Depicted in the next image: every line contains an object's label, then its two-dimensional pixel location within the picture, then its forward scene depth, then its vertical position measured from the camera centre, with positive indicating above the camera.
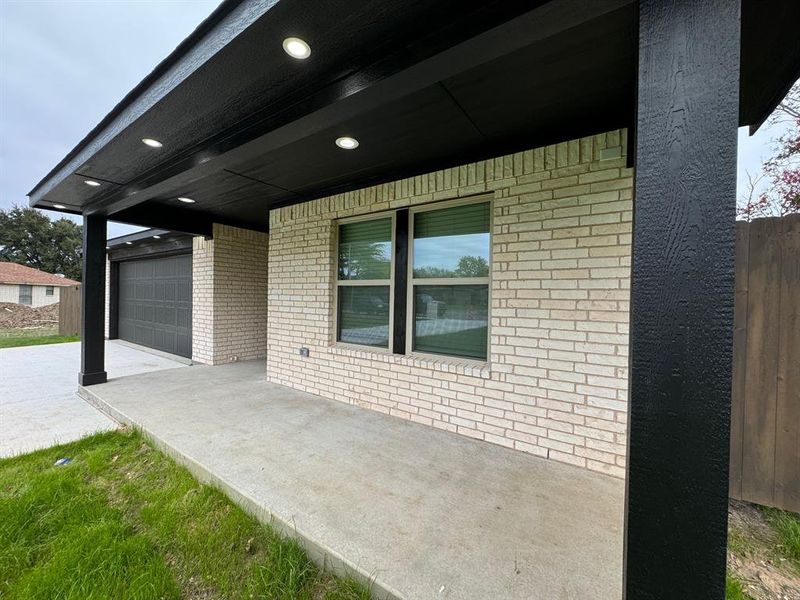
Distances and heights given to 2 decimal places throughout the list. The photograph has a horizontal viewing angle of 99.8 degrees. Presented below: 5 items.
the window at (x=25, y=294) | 21.05 -0.31
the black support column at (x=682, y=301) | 0.87 +0.00
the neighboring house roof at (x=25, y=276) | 20.42 +0.85
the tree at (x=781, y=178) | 4.41 +1.79
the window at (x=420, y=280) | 3.10 +0.16
